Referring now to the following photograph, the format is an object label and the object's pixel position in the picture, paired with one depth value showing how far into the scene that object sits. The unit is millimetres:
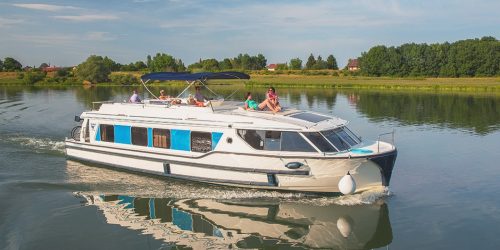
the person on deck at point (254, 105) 16250
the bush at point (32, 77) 99812
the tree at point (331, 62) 155750
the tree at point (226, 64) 149875
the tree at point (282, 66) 156075
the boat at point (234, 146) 14062
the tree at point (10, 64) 154975
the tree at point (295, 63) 161250
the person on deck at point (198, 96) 18131
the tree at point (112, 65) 148125
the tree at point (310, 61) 158625
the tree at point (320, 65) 155588
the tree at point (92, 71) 101750
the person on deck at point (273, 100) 16219
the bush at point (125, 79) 99750
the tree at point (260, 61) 165625
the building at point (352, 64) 177625
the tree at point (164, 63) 140000
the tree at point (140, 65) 149000
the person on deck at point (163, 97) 19859
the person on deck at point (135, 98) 20062
